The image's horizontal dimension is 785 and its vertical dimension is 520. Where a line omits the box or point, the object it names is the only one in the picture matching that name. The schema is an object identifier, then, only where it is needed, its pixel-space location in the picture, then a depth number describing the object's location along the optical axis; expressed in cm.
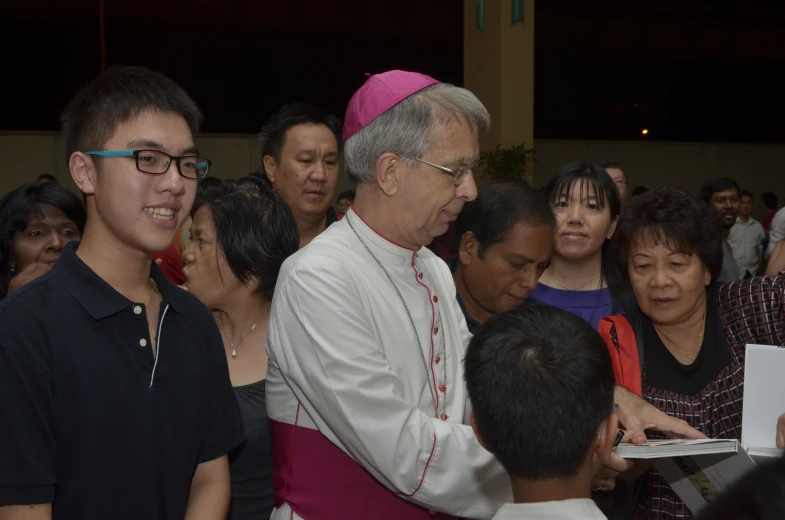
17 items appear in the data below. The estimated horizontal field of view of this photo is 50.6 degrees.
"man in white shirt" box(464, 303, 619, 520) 142
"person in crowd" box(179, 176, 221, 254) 321
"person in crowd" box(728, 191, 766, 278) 832
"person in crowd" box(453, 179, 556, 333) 256
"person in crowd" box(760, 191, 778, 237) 1046
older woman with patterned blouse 227
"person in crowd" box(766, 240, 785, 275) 409
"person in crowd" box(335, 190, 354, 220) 827
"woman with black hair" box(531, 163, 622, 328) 296
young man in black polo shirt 142
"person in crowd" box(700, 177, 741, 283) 710
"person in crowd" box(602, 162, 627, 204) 512
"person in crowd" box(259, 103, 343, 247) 374
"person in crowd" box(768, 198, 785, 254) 604
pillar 998
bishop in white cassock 168
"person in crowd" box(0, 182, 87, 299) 276
